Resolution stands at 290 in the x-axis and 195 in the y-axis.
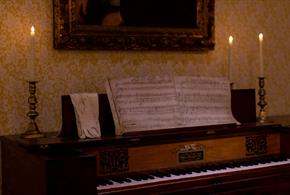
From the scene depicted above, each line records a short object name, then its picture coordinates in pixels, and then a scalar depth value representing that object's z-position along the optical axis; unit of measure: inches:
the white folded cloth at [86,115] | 106.3
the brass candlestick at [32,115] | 111.0
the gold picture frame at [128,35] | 120.4
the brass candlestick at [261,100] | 134.3
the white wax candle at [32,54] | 112.3
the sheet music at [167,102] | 110.3
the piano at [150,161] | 89.5
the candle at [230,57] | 142.9
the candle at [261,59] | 132.6
